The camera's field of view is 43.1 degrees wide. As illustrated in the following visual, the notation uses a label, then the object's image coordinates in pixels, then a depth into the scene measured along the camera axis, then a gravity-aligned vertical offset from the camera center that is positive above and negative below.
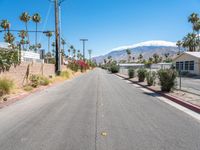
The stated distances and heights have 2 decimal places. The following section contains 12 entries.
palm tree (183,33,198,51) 75.12 +7.12
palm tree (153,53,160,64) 147.55 +4.09
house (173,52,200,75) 41.53 +0.72
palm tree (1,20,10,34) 65.03 +10.46
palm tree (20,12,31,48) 68.38 +12.91
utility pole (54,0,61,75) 31.06 +2.83
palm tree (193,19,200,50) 67.93 +10.65
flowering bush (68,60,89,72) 52.04 +0.00
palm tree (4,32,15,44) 68.30 +7.51
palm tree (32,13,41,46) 71.94 +13.47
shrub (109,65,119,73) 65.62 -1.01
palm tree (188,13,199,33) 67.94 +12.81
